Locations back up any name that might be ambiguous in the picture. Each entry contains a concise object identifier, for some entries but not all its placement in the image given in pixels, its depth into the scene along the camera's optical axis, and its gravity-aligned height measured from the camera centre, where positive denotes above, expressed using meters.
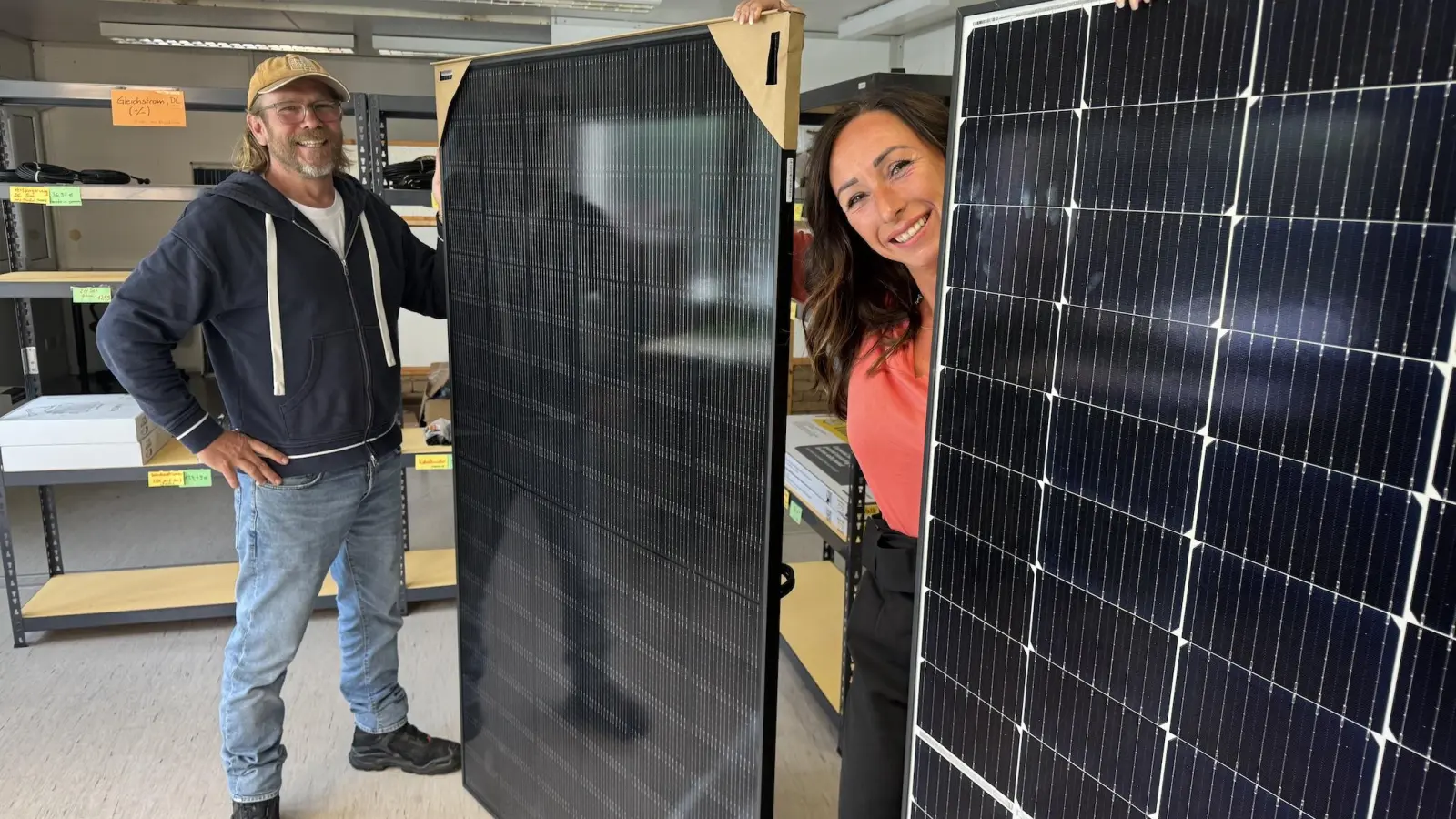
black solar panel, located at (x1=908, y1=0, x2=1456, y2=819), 0.74 -0.15
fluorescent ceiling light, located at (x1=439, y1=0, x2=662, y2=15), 5.61 +1.43
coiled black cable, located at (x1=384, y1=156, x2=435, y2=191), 3.25 +0.21
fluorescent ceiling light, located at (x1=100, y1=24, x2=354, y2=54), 6.43 +1.39
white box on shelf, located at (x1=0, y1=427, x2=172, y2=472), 3.09 -0.74
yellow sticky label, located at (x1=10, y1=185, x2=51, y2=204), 2.97 +0.11
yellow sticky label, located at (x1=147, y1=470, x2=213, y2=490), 3.14 -0.82
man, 2.04 -0.27
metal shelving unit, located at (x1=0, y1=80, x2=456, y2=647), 3.03 -1.15
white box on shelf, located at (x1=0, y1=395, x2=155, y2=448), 3.06 -0.64
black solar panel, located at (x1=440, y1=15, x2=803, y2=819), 1.43 -0.29
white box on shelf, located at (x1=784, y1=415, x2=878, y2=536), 2.63 -0.66
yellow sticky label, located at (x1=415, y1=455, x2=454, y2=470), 3.19 -0.76
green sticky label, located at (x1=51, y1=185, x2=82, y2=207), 2.98 +0.11
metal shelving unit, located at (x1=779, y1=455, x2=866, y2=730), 2.35 -1.28
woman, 1.32 -0.14
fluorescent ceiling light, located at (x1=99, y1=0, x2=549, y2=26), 5.84 +1.44
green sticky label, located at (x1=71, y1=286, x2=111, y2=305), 3.04 -0.20
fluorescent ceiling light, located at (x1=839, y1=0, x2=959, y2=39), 5.73 +1.51
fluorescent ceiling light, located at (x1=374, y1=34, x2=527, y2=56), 7.17 +1.46
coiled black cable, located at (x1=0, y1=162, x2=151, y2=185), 3.02 +0.17
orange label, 2.98 +0.39
